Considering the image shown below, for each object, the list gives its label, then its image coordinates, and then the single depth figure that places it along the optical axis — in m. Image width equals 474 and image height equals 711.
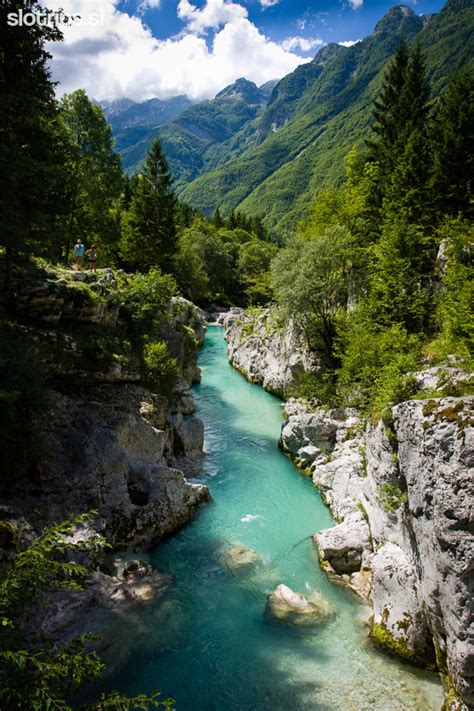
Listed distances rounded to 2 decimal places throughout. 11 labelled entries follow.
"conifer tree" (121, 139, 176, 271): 46.06
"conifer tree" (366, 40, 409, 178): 31.06
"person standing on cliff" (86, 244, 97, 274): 21.67
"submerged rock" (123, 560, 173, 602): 11.20
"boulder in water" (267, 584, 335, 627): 10.89
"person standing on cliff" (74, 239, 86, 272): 22.17
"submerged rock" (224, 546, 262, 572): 13.00
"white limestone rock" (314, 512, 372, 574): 12.73
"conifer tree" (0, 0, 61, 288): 11.59
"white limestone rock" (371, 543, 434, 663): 9.55
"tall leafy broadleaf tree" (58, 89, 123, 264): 30.15
